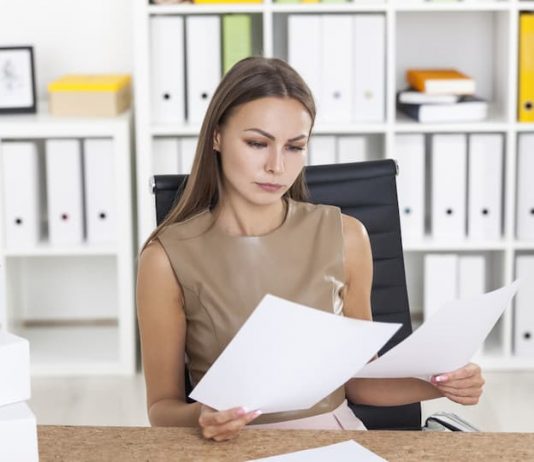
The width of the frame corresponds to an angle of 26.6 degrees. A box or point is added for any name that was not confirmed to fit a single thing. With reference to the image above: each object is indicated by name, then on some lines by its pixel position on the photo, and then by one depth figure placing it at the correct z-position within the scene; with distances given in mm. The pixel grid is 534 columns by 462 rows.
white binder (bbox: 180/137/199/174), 3592
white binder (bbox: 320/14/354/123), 3510
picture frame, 3711
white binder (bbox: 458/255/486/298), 3688
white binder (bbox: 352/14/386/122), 3514
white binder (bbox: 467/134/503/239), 3609
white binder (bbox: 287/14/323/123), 3512
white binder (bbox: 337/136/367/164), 3607
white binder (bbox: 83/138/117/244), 3600
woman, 1722
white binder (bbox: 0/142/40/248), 3592
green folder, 3492
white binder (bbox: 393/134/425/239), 3625
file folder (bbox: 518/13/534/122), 3512
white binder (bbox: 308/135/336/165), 3598
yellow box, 3592
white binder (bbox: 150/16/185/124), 3518
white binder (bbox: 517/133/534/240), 3590
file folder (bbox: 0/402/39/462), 1175
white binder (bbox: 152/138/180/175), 3598
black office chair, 2057
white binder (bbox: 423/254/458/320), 3689
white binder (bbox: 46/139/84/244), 3598
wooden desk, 1341
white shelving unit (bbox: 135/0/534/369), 3506
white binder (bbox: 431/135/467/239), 3621
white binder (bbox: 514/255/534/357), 3654
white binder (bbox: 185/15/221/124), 3512
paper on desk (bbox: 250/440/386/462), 1329
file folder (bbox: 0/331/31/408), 1194
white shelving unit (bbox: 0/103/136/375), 3555
